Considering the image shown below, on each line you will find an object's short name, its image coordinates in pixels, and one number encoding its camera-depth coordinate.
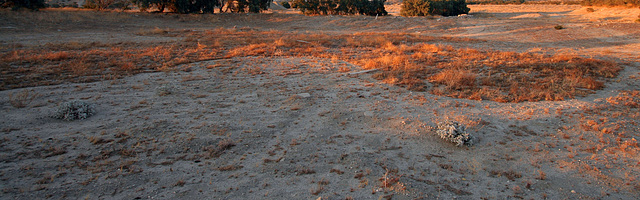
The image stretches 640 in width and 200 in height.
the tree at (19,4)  25.64
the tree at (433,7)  38.54
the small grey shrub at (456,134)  5.34
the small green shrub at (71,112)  6.17
